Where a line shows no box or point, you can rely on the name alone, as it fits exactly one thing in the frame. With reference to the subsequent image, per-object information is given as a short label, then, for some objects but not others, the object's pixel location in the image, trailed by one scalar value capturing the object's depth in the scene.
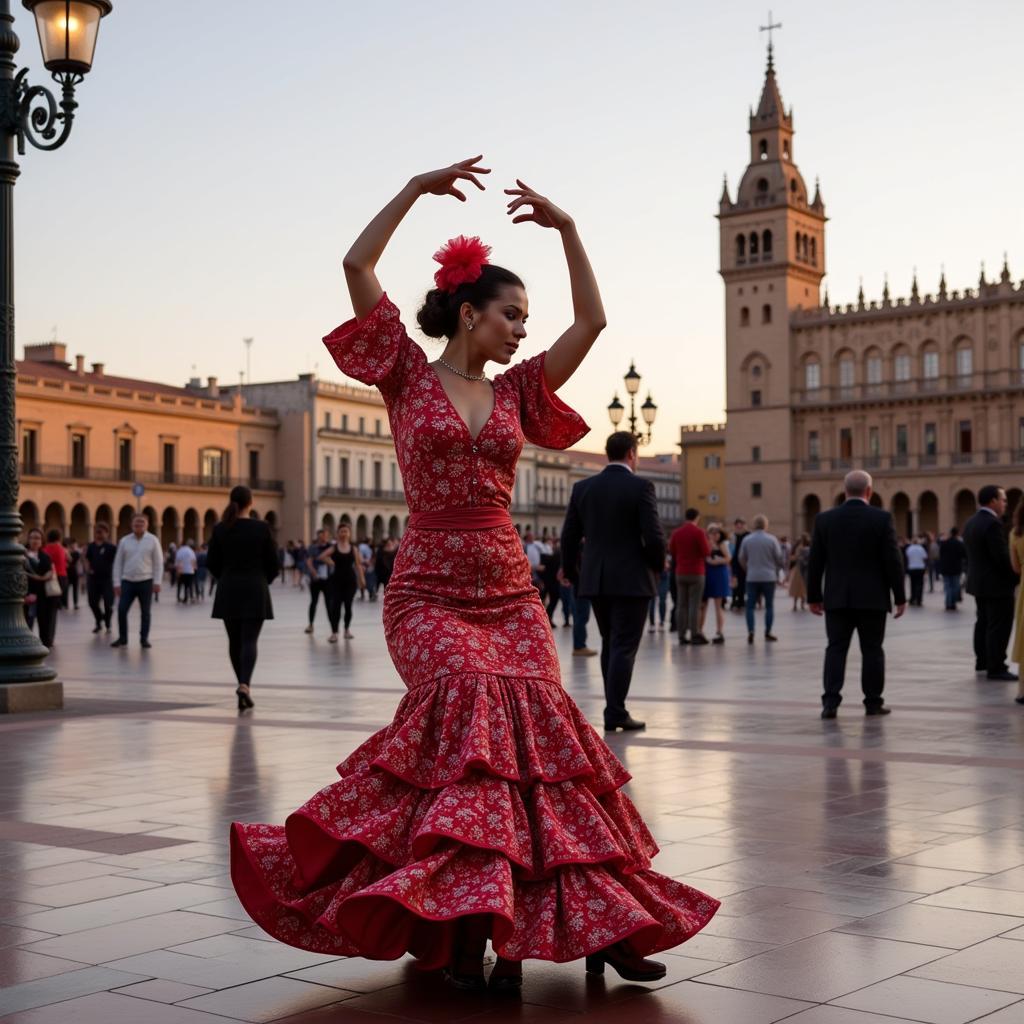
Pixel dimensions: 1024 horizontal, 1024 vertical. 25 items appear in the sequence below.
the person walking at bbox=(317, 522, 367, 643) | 17.98
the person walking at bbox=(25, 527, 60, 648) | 15.26
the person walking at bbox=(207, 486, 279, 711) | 10.07
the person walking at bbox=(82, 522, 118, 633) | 20.91
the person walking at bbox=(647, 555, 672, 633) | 19.91
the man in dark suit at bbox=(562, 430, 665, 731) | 8.77
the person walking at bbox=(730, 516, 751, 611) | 24.31
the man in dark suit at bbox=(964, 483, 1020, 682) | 11.95
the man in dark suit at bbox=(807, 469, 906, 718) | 9.53
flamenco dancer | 3.21
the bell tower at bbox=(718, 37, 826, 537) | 78.00
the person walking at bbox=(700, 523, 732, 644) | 18.52
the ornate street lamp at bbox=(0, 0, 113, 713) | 9.65
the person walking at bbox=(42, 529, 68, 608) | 17.49
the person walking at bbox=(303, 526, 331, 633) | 19.45
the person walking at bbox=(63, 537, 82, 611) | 30.59
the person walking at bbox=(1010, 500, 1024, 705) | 9.99
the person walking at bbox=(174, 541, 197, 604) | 31.72
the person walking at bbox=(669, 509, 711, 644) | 16.30
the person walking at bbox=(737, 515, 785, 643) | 17.70
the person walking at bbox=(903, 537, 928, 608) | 27.31
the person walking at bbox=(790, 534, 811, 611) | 23.06
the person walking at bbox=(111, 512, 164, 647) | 16.91
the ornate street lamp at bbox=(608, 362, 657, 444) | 22.84
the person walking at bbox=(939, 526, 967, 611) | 25.33
